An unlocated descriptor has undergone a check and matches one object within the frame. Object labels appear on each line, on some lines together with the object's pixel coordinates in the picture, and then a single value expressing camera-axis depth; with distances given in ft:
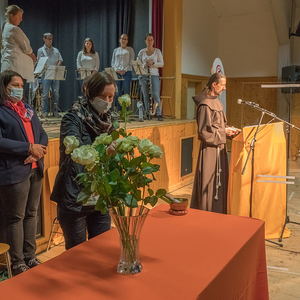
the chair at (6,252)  7.93
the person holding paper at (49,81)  20.47
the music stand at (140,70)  19.62
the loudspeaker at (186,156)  19.17
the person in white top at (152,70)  20.08
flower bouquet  4.14
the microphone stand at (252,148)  9.67
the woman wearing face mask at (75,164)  6.23
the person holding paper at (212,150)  11.57
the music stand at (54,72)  19.35
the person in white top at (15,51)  12.84
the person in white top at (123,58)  22.27
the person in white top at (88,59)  21.61
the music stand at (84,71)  20.83
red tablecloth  4.11
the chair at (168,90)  22.04
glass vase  4.33
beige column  21.34
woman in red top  8.20
